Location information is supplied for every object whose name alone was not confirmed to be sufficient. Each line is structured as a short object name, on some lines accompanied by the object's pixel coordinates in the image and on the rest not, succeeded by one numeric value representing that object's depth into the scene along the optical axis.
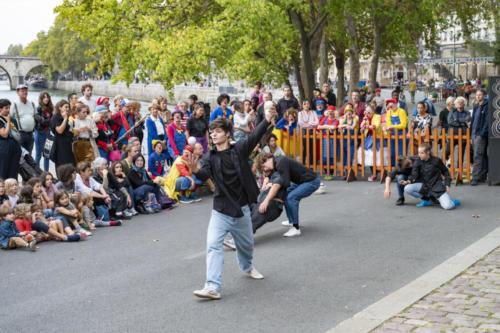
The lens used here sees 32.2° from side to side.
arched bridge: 143.62
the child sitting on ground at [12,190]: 11.99
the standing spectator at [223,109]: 18.79
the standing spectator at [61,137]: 15.23
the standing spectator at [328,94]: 21.31
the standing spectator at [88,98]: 16.90
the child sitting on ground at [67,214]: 12.34
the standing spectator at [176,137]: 17.17
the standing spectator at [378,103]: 20.59
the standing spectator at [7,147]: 13.85
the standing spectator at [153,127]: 17.22
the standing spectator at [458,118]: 17.86
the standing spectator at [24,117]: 15.36
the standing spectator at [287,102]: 19.97
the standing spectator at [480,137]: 16.94
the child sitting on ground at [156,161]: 16.09
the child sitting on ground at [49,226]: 11.88
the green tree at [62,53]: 131.00
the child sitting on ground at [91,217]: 13.10
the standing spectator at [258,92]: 20.72
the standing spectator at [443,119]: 19.88
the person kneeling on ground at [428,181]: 14.25
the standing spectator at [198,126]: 17.61
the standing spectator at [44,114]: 16.00
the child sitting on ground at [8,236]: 11.43
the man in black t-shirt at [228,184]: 8.73
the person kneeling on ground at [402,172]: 14.69
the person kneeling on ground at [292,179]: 11.57
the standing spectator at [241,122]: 18.03
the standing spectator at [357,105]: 19.81
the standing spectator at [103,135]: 15.93
